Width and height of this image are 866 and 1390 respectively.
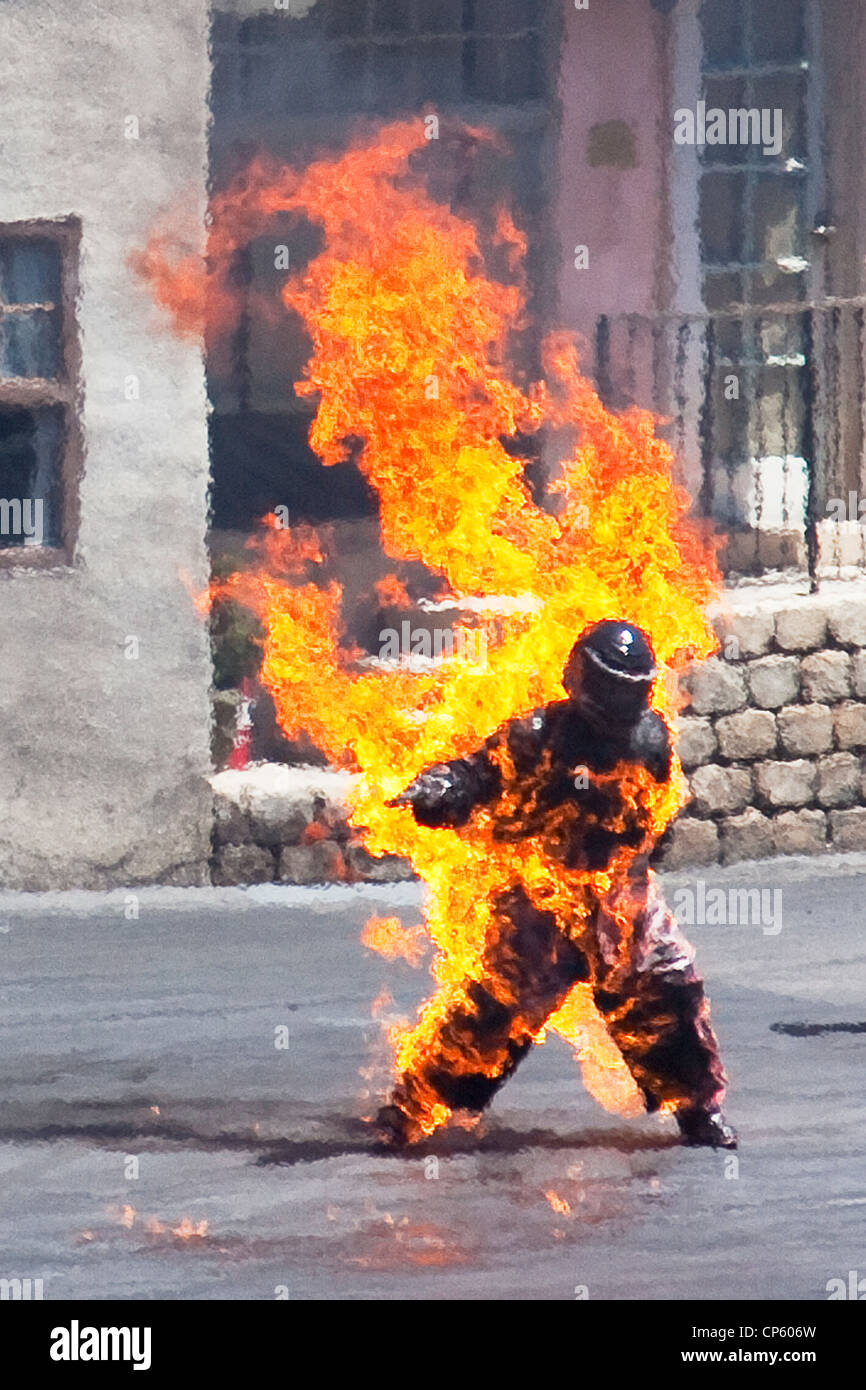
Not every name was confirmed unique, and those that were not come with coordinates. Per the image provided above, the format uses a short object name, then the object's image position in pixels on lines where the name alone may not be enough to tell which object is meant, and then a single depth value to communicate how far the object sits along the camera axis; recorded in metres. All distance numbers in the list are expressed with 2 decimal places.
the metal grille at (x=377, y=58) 24.34
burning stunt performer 11.43
